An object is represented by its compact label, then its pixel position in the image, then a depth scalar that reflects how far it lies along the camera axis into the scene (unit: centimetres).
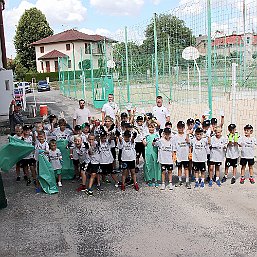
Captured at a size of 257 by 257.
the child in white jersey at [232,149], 702
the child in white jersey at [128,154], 712
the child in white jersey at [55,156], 741
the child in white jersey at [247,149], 700
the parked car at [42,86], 4177
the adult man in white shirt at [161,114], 877
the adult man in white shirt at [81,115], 929
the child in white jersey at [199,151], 693
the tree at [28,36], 6147
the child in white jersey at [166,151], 700
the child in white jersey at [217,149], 698
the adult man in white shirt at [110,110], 966
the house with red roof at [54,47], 5772
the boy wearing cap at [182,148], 707
